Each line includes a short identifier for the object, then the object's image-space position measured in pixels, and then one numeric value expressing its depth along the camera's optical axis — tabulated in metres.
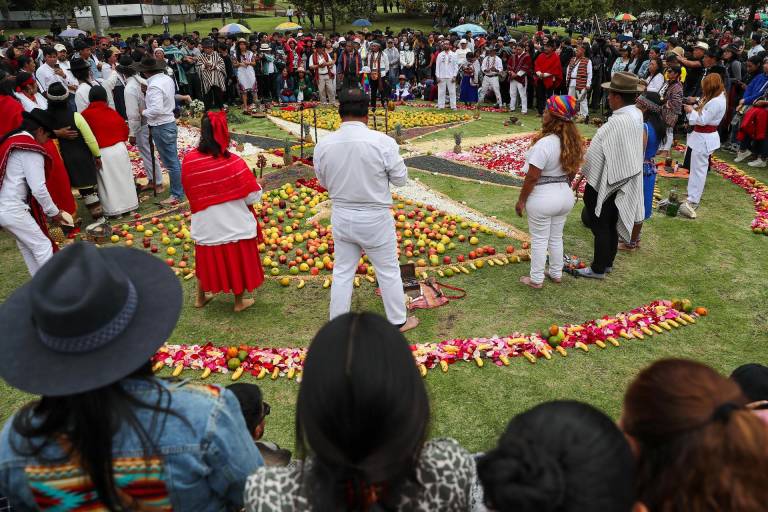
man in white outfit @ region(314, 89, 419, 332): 4.71
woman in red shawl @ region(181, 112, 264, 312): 5.53
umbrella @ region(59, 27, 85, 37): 27.36
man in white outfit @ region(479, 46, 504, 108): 17.90
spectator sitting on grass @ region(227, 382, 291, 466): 3.28
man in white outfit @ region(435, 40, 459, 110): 17.25
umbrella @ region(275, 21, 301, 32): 29.32
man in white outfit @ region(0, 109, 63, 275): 5.89
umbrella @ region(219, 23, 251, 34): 25.70
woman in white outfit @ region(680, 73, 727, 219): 8.21
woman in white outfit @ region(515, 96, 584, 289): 5.60
